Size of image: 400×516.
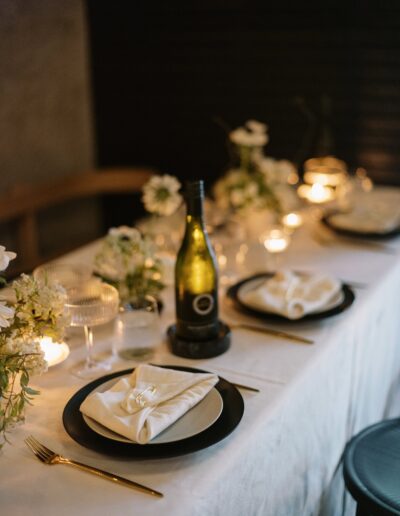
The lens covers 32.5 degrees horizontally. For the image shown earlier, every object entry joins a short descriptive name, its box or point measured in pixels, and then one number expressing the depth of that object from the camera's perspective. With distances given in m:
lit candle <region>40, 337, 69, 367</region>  1.51
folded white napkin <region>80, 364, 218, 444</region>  1.20
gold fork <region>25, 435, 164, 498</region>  1.11
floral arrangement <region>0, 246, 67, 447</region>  1.13
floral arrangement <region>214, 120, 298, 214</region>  2.44
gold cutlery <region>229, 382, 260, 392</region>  1.42
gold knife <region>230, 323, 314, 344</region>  1.65
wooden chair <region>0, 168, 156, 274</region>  3.39
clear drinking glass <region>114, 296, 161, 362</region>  1.54
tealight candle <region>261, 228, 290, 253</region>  2.10
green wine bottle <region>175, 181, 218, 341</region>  1.54
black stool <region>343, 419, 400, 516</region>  1.46
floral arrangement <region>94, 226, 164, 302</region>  1.69
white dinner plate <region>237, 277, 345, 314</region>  1.77
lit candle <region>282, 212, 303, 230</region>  2.44
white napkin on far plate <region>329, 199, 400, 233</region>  2.41
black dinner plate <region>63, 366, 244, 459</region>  1.16
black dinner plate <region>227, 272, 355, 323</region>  1.71
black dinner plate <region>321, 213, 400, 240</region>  2.35
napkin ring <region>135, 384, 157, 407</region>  1.26
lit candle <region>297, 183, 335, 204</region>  2.85
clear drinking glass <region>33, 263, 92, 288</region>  1.82
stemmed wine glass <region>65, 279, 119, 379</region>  1.43
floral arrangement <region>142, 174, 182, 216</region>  1.95
